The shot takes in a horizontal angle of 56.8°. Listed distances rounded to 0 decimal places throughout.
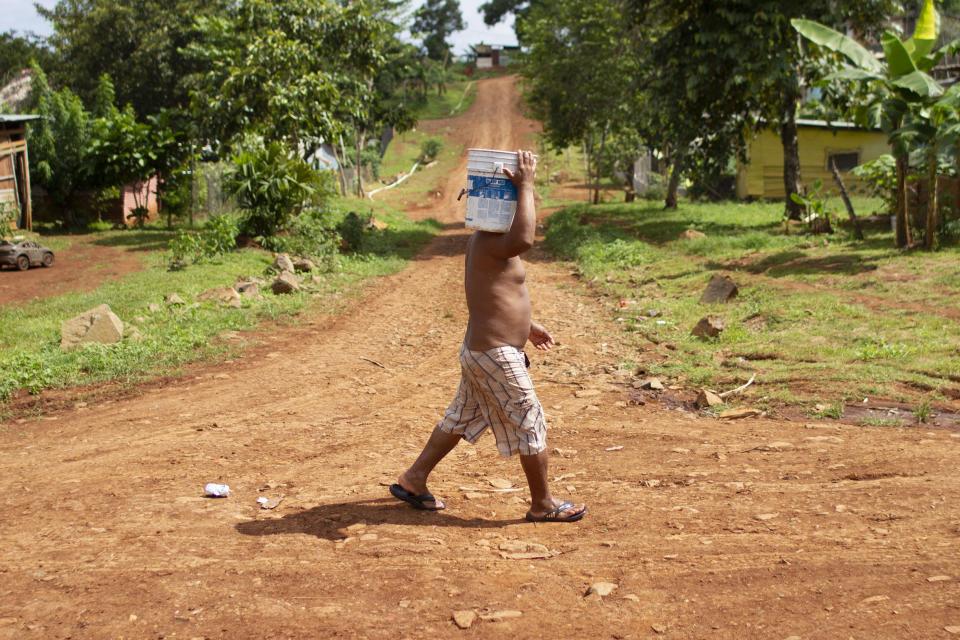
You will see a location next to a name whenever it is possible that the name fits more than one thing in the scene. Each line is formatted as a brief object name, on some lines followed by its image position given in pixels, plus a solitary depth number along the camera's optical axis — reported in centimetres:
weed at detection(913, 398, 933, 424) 625
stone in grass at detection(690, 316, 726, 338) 904
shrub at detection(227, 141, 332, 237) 1609
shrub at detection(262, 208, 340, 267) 1579
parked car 1526
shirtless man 418
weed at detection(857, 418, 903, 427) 615
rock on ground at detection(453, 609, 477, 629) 337
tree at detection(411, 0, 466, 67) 7194
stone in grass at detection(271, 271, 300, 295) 1232
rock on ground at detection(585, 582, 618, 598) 361
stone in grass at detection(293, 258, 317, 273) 1431
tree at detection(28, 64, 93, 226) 2216
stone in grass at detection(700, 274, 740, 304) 1084
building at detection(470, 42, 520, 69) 7954
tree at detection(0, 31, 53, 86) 3756
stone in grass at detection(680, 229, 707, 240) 1739
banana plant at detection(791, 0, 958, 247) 1205
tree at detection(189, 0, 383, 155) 1788
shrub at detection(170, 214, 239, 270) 1453
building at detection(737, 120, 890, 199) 2852
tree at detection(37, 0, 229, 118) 2959
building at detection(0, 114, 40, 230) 2039
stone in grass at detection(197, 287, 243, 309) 1095
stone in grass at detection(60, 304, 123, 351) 871
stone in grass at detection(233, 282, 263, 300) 1155
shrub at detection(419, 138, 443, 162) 4659
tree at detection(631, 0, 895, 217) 1664
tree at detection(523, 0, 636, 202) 2591
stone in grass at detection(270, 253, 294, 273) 1364
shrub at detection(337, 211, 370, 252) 1759
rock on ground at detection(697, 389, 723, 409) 692
